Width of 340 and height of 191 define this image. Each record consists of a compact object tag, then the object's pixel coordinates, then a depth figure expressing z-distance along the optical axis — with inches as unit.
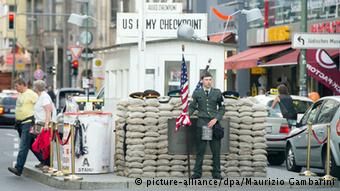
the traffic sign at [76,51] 2317.9
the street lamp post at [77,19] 2108.6
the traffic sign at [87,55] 2429.9
